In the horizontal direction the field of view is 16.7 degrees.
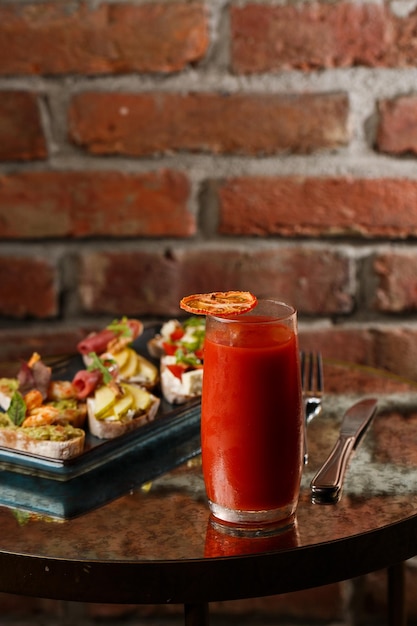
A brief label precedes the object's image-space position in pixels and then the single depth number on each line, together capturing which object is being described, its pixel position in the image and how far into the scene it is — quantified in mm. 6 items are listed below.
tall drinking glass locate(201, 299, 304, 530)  893
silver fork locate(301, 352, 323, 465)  1083
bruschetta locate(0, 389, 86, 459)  957
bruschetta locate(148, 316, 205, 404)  1047
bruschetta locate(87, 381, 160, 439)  994
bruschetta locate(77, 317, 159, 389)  1082
